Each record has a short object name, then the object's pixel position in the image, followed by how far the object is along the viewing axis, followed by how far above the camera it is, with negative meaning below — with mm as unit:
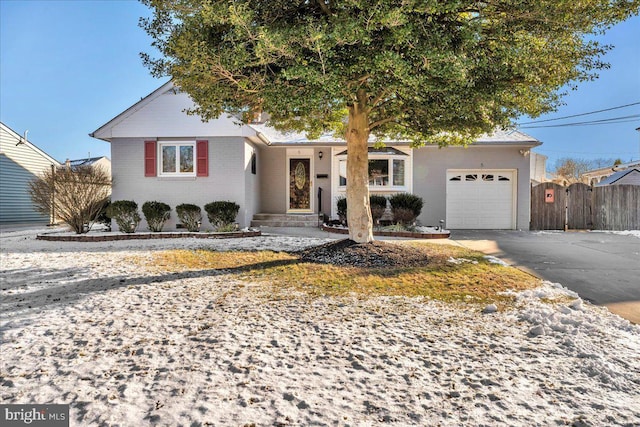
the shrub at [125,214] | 10591 -144
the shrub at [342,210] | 11852 +4
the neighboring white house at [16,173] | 16016 +1665
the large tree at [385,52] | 4449 +2173
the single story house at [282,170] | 11227 +1425
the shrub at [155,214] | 10727 -141
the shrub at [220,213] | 10734 -103
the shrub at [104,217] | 11005 -254
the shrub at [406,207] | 11453 +109
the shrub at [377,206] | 11711 +141
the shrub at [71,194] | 9898 +428
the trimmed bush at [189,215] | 10836 -169
